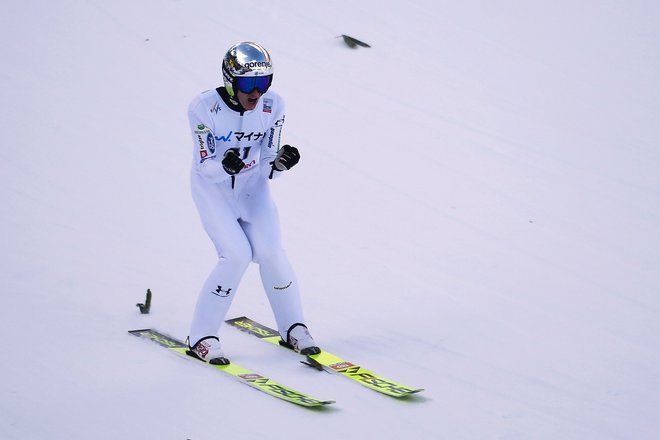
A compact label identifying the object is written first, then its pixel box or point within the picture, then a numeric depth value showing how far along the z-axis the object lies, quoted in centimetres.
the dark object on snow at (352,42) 2744
